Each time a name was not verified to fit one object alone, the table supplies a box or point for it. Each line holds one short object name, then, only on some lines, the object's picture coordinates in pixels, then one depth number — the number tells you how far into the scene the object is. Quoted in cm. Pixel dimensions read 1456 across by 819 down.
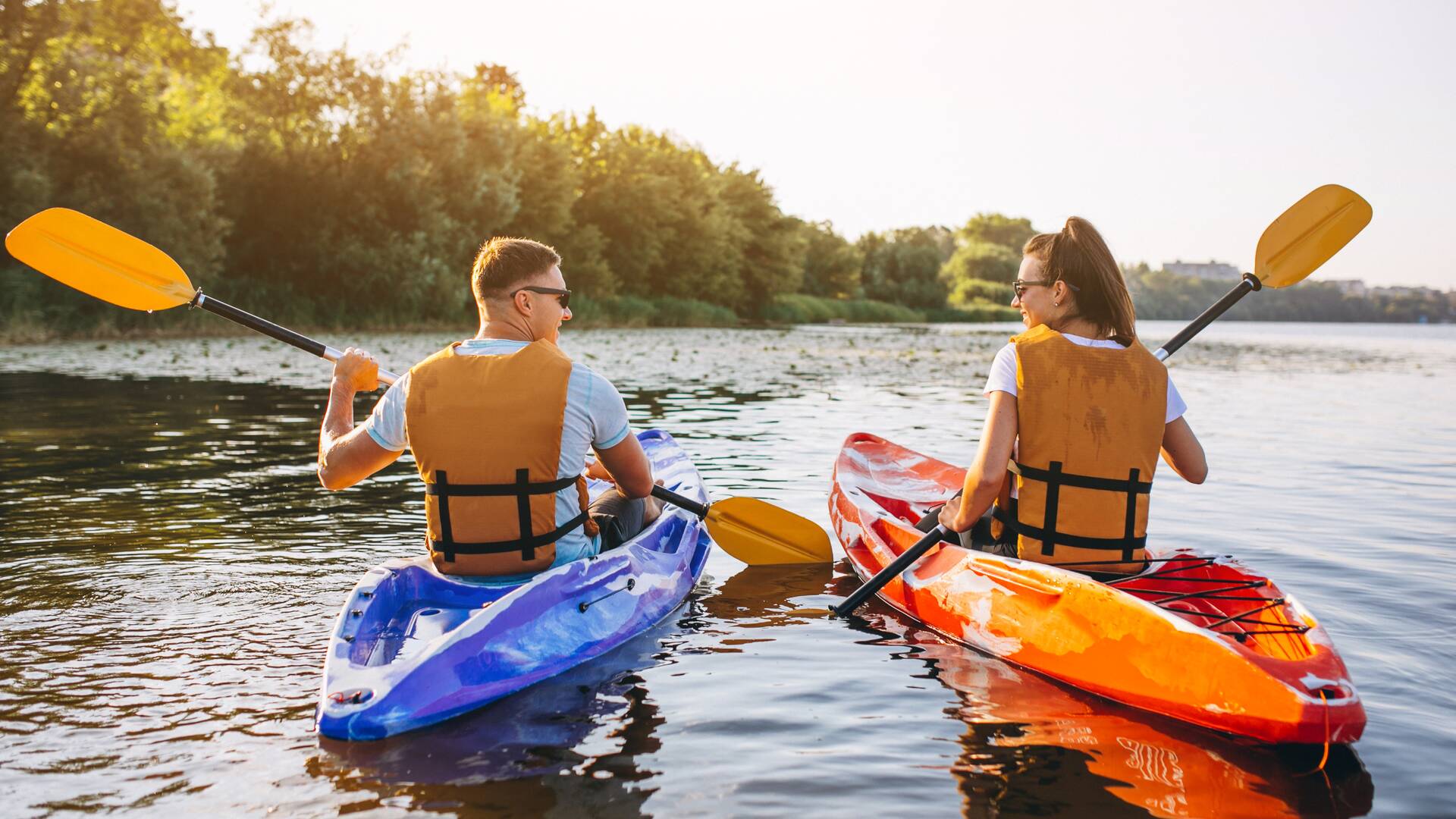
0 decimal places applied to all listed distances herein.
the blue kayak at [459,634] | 326
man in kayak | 372
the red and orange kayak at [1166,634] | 318
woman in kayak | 385
